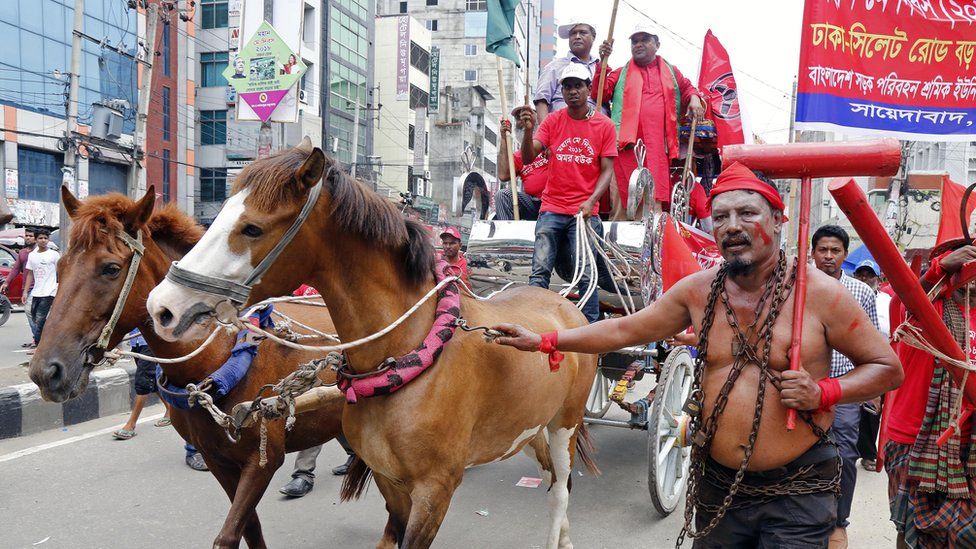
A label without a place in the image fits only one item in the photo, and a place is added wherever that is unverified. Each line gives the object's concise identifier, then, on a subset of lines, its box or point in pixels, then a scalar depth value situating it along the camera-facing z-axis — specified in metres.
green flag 5.34
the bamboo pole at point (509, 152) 4.71
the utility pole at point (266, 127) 17.28
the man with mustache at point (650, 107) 5.91
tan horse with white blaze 2.28
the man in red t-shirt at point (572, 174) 4.77
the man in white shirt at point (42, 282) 9.33
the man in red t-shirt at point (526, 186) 5.38
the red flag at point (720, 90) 6.36
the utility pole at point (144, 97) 15.38
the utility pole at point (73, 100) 14.47
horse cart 4.63
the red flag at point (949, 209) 3.24
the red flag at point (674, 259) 4.44
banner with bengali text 3.67
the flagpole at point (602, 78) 5.62
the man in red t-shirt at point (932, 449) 2.93
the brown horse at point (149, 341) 2.77
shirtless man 1.97
